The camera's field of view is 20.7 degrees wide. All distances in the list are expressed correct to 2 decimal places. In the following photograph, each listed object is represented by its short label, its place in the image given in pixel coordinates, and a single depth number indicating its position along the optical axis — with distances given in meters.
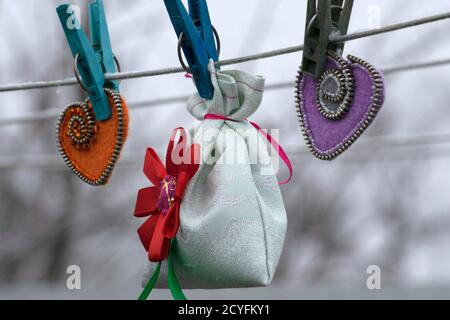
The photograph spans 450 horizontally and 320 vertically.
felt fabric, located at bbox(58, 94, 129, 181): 0.79
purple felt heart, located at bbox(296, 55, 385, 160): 0.71
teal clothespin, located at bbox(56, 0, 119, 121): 0.79
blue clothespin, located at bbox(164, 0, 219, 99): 0.75
